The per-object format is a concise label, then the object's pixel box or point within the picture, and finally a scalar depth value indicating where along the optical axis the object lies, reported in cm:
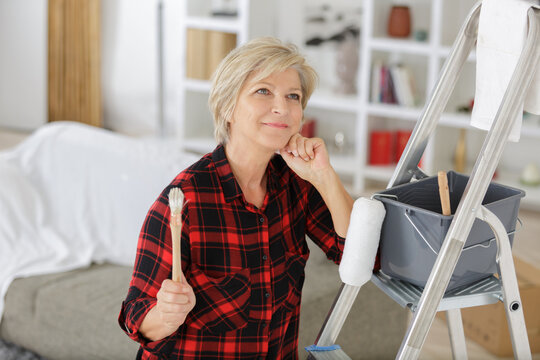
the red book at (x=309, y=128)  562
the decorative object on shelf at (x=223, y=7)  572
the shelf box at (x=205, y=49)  569
